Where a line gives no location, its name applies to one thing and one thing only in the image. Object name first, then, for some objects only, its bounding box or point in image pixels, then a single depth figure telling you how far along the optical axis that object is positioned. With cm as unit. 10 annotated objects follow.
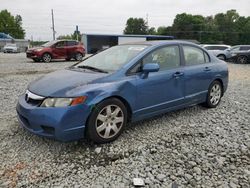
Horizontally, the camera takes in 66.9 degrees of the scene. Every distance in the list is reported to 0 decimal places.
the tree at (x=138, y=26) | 6379
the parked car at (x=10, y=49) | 2812
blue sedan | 241
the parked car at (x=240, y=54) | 1372
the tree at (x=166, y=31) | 5482
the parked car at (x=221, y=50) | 1515
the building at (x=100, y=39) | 3197
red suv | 1180
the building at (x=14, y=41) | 3410
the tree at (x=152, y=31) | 6429
